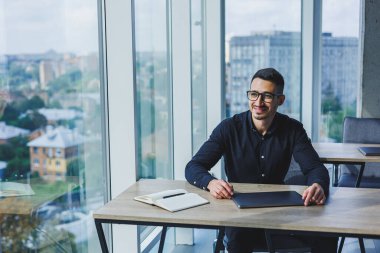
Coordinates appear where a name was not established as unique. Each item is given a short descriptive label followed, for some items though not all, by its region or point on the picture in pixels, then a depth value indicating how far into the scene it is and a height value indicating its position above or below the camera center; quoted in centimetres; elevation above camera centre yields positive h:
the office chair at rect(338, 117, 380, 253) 411 -59
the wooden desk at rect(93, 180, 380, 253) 195 -62
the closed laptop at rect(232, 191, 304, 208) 221 -60
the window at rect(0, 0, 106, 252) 193 -24
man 262 -45
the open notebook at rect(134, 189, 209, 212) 219 -60
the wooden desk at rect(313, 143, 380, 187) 346 -63
